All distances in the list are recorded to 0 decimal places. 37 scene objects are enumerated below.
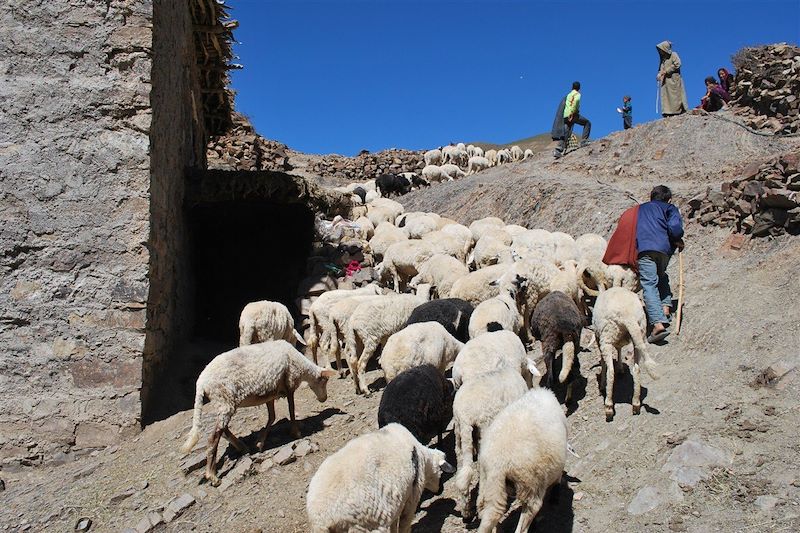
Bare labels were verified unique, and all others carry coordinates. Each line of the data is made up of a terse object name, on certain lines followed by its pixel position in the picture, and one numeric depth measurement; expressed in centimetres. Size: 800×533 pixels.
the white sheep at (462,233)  1127
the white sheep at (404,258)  1062
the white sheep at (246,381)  564
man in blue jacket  732
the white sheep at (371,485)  368
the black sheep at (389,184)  2177
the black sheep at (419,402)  505
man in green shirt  1645
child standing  1909
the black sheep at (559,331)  596
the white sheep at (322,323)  836
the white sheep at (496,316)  683
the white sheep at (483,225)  1188
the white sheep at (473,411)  454
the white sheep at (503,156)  2603
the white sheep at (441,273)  936
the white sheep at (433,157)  2641
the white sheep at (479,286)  838
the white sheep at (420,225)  1285
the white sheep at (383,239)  1228
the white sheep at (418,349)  615
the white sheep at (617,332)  564
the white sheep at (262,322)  776
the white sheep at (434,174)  2331
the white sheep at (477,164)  2425
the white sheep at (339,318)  804
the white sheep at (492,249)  986
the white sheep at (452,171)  2355
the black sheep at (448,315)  729
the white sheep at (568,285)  776
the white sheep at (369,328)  744
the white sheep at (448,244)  1078
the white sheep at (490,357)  545
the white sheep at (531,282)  795
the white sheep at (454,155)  2656
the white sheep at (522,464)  392
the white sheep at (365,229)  1380
